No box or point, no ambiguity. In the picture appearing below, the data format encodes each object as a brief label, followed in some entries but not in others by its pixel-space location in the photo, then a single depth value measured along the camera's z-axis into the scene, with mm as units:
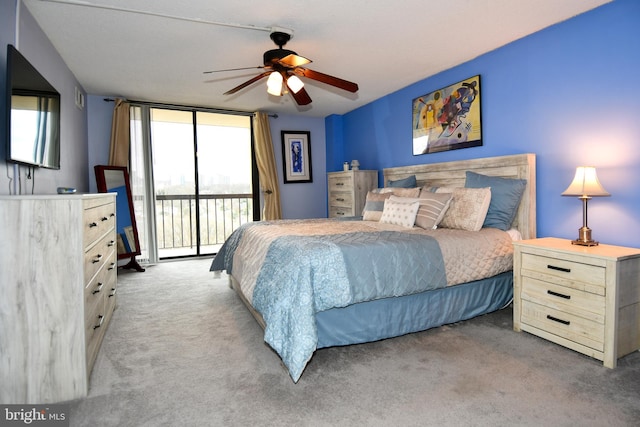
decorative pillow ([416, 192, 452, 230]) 3051
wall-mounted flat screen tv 1950
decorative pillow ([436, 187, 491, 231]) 2914
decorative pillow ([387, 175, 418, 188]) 4070
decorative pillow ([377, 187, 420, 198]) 3617
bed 2018
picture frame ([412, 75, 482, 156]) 3506
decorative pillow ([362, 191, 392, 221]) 3654
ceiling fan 2659
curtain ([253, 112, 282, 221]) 5516
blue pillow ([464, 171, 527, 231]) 2936
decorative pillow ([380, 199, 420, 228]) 3129
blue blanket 1913
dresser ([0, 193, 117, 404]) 1635
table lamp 2312
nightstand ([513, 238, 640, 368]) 2016
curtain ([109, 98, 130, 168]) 4676
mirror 4578
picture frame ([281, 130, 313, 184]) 5867
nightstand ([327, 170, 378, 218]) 4980
